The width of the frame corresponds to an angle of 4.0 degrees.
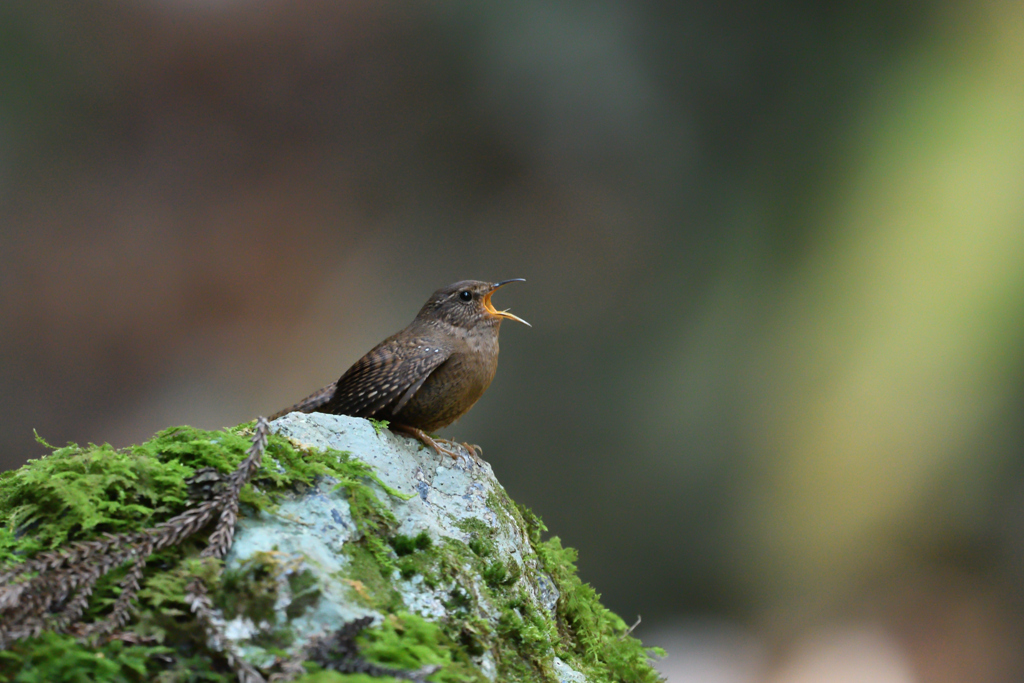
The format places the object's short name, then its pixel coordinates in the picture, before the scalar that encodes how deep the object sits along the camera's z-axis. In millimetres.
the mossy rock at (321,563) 4035
